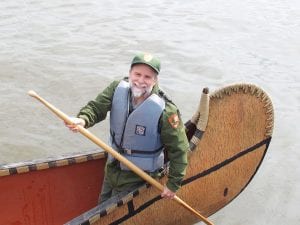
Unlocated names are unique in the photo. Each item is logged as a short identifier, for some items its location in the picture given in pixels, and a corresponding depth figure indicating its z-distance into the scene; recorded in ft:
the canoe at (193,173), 12.62
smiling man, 10.36
